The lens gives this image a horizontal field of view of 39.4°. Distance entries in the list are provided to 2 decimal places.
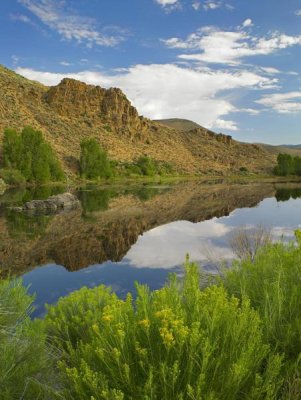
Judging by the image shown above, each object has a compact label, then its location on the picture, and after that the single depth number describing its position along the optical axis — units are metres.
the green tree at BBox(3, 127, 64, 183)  76.75
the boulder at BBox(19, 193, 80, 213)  39.84
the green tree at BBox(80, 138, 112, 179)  92.31
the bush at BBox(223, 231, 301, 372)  5.73
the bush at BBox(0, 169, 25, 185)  73.38
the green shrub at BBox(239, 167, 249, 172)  152.12
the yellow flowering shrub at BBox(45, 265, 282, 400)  4.15
